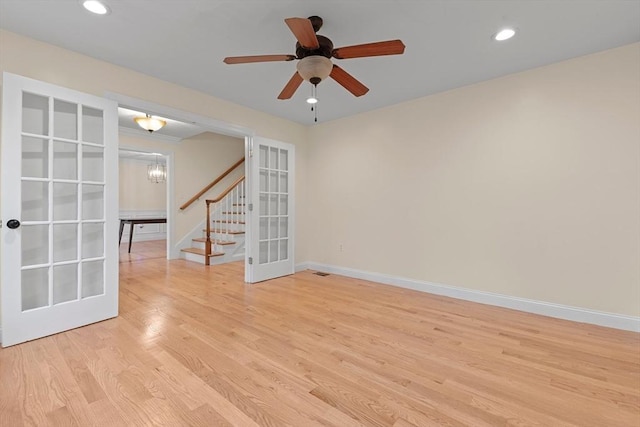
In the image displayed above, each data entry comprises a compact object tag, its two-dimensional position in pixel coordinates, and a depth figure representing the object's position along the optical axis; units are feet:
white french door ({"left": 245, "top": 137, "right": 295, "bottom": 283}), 12.93
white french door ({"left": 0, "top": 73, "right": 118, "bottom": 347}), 6.91
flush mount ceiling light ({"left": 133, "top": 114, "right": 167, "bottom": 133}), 14.71
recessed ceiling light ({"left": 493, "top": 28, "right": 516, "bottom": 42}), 7.13
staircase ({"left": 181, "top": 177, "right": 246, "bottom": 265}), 17.39
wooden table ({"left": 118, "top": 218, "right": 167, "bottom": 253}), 18.12
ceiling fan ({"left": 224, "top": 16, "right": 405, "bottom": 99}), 5.76
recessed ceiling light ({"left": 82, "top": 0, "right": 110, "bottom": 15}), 6.19
